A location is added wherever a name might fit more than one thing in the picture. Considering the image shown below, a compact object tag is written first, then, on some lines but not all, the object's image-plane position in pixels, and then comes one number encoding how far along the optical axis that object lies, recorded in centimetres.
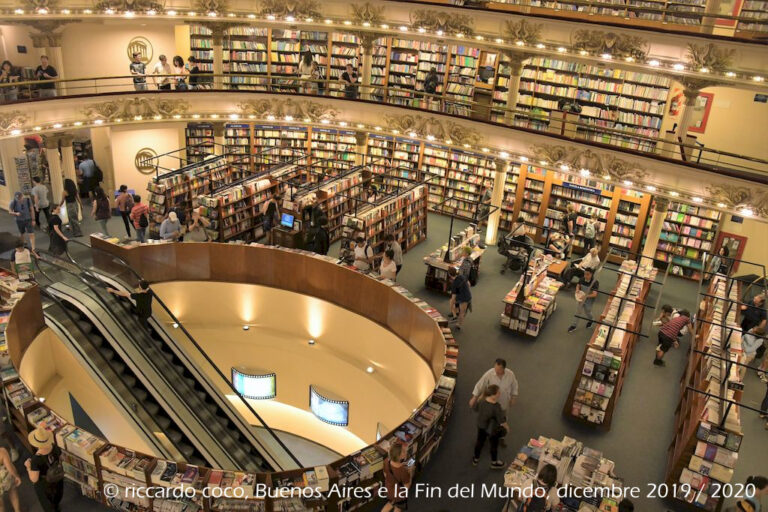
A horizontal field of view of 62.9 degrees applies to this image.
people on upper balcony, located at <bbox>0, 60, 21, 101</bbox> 1398
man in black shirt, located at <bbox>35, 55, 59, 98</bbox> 1548
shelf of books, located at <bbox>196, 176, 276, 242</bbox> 1470
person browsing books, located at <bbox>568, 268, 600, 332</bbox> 1130
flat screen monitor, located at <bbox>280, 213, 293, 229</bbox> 1456
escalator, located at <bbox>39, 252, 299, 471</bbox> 1045
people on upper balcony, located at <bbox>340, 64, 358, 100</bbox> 1702
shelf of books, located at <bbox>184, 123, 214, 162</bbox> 1905
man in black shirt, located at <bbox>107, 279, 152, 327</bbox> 1098
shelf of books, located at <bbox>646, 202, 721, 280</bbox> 1520
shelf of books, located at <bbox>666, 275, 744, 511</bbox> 789
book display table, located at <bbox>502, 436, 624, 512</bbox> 700
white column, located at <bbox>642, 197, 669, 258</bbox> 1387
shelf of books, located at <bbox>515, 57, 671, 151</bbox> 1570
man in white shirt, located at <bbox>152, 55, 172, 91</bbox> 1662
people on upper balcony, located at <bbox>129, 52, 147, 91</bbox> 1661
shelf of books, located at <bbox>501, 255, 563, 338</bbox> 1191
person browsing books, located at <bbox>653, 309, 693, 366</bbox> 1109
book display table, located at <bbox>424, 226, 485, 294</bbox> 1332
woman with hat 662
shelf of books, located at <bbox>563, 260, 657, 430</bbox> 935
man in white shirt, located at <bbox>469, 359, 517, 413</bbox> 816
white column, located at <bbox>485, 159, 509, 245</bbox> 1598
